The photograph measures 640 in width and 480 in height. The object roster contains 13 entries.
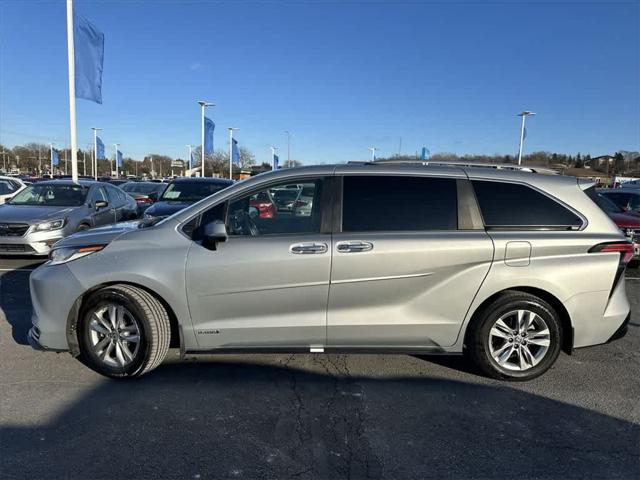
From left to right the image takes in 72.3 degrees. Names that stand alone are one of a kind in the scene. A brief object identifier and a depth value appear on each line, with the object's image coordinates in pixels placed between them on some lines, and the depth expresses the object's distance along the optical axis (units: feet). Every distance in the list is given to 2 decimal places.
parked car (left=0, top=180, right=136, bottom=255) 26.07
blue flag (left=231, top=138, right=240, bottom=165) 130.52
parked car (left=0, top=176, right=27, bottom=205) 45.54
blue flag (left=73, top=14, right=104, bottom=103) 44.29
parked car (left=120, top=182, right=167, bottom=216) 77.89
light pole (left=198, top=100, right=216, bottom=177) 111.23
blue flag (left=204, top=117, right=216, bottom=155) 108.99
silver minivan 11.75
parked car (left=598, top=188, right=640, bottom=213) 34.83
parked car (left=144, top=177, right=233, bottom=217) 32.37
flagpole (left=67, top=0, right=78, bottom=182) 44.21
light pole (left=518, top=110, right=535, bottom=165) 107.55
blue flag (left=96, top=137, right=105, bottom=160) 128.67
